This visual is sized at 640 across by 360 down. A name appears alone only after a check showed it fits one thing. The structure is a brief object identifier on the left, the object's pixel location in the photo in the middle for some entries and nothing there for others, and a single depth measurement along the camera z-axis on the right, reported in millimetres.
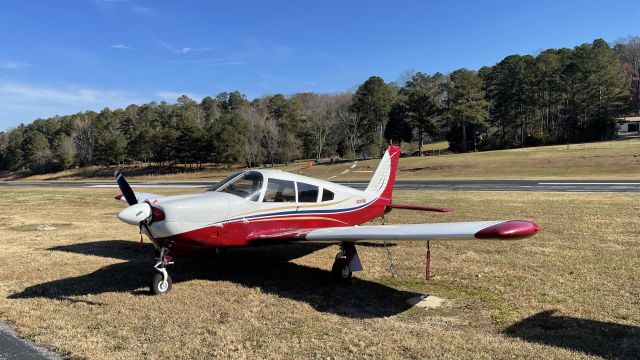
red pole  7669
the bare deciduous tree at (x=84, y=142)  109338
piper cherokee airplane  7090
